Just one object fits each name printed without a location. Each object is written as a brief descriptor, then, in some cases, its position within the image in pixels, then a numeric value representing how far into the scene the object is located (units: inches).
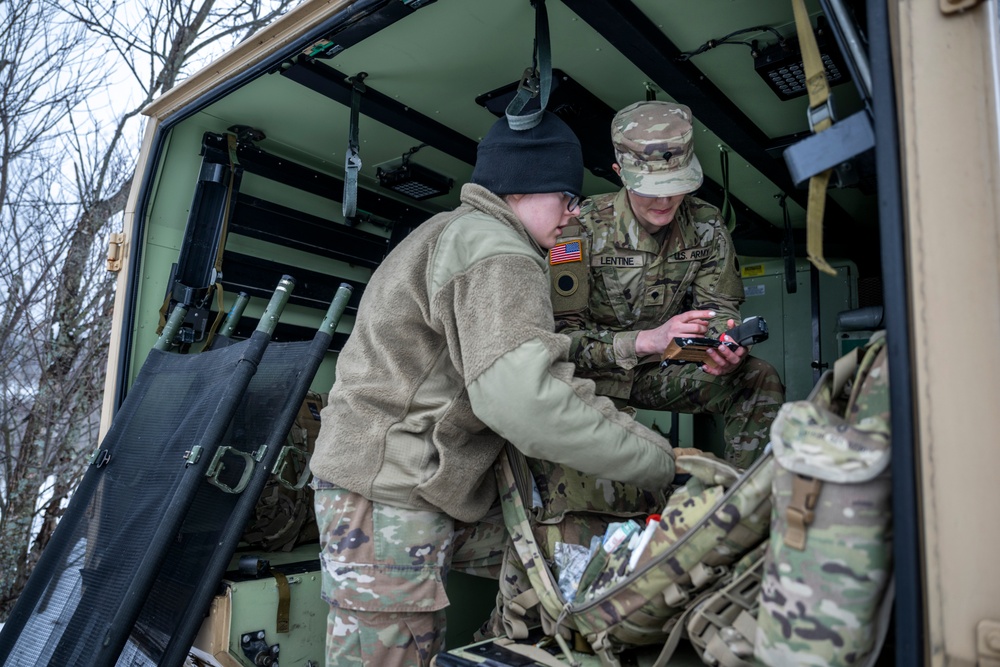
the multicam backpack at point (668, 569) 51.7
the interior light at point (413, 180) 128.4
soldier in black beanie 65.1
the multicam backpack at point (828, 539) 41.1
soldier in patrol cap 96.2
